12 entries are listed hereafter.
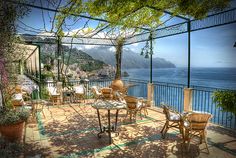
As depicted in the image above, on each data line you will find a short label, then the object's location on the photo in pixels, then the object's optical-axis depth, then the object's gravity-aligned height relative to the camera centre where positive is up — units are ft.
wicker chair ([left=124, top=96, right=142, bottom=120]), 16.75 -3.02
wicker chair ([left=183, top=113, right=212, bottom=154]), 11.32 -3.13
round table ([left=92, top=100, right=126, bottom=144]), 12.93 -2.48
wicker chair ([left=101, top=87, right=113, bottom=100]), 24.66 -2.84
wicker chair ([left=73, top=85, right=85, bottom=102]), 24.93 -2.77
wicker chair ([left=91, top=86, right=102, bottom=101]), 24.35 -2.81
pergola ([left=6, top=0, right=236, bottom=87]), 14.66 +4.69
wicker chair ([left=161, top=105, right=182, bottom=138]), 12.74 -3.34
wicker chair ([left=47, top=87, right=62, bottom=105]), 23.39 -2.97
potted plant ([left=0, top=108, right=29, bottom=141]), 11.92 -3.42
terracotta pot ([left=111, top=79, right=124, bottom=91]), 24.00 -1.69
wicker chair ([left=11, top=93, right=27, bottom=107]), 17.72 -2.86
